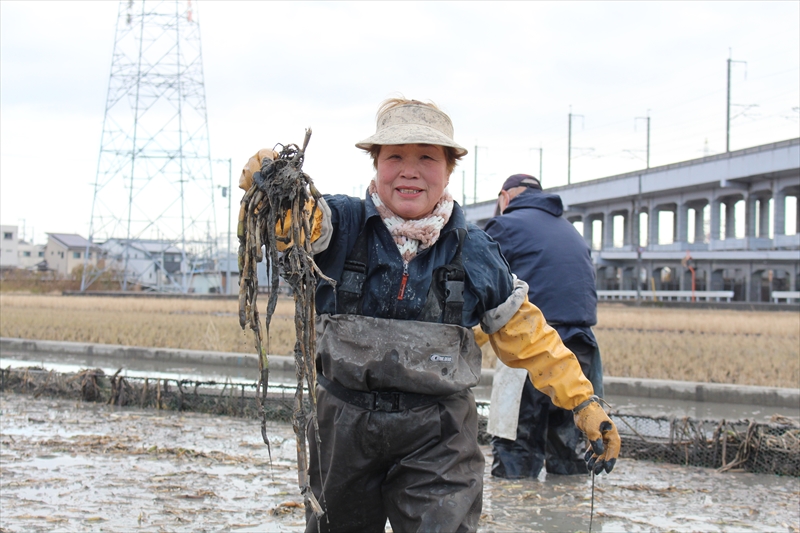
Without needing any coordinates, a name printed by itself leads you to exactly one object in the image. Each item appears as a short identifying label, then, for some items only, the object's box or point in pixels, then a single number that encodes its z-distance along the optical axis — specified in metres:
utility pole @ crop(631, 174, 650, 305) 40.64
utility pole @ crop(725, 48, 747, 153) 44.81
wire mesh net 5.72
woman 2.73
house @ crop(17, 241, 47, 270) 111.19
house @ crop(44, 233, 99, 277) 93.31
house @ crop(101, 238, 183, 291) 61.47
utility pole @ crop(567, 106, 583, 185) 64.75
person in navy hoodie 5.34
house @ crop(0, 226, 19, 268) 105.62
